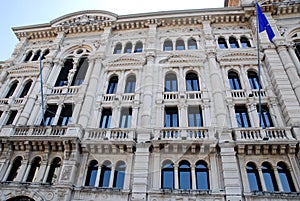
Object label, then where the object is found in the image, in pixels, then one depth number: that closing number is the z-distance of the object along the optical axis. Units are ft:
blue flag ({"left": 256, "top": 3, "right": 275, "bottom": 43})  47.98
